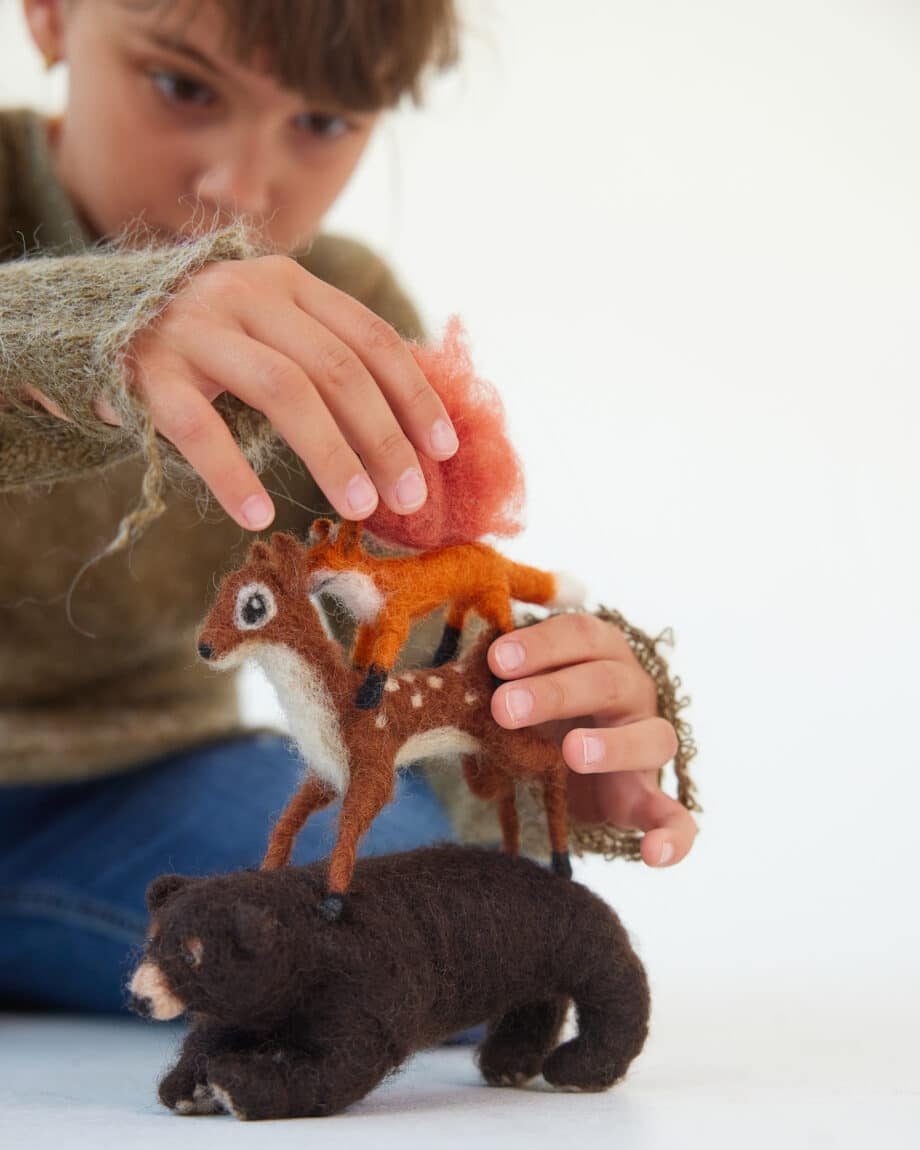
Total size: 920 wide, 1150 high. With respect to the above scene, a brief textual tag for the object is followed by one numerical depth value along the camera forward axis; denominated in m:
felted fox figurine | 0.56
